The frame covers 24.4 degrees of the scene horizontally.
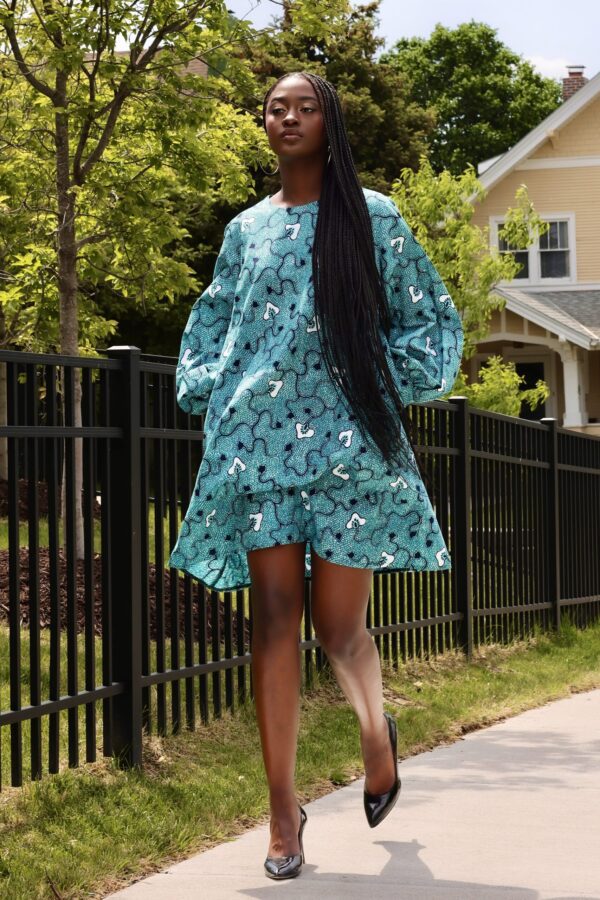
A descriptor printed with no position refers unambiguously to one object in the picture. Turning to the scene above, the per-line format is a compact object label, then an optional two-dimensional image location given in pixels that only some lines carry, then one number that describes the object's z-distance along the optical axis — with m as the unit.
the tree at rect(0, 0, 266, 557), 8.96
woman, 3.48
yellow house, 26.20
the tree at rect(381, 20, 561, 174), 45.31
